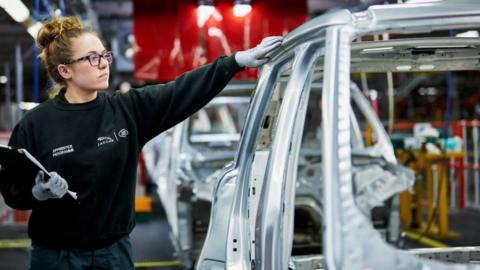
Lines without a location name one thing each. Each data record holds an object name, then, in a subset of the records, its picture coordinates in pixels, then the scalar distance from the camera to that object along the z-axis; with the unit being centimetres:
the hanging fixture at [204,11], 761
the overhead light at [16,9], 620
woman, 219
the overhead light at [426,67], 272
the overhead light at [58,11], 801
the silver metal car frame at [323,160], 153
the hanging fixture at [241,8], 765
